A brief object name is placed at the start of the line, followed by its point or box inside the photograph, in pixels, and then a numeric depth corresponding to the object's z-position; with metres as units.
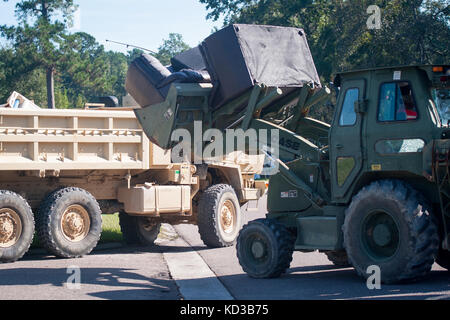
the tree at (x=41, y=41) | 43.44
